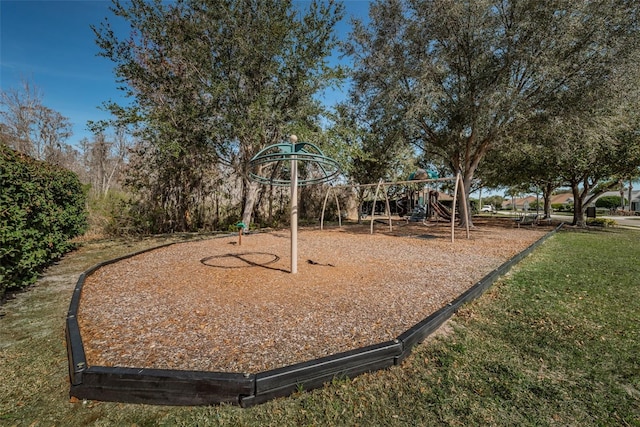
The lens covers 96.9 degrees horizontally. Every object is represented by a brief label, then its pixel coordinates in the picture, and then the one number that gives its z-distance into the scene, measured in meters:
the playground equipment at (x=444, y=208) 7.74
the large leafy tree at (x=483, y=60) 7.56
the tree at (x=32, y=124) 14.85
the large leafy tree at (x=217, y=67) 7.68
